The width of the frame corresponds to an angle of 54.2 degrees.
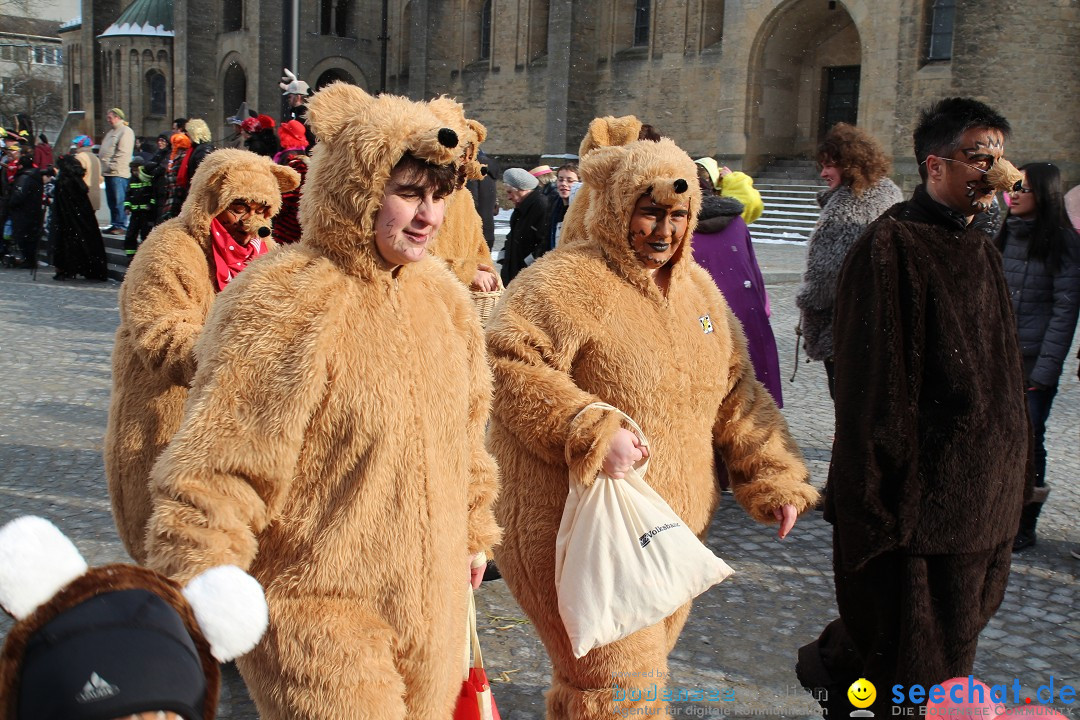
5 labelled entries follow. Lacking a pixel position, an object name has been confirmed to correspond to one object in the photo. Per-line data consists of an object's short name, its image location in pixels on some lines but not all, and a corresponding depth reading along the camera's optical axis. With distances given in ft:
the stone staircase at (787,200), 74.64
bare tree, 191.01
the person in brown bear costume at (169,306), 12.14
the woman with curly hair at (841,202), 18.02
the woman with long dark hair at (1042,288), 18.11
